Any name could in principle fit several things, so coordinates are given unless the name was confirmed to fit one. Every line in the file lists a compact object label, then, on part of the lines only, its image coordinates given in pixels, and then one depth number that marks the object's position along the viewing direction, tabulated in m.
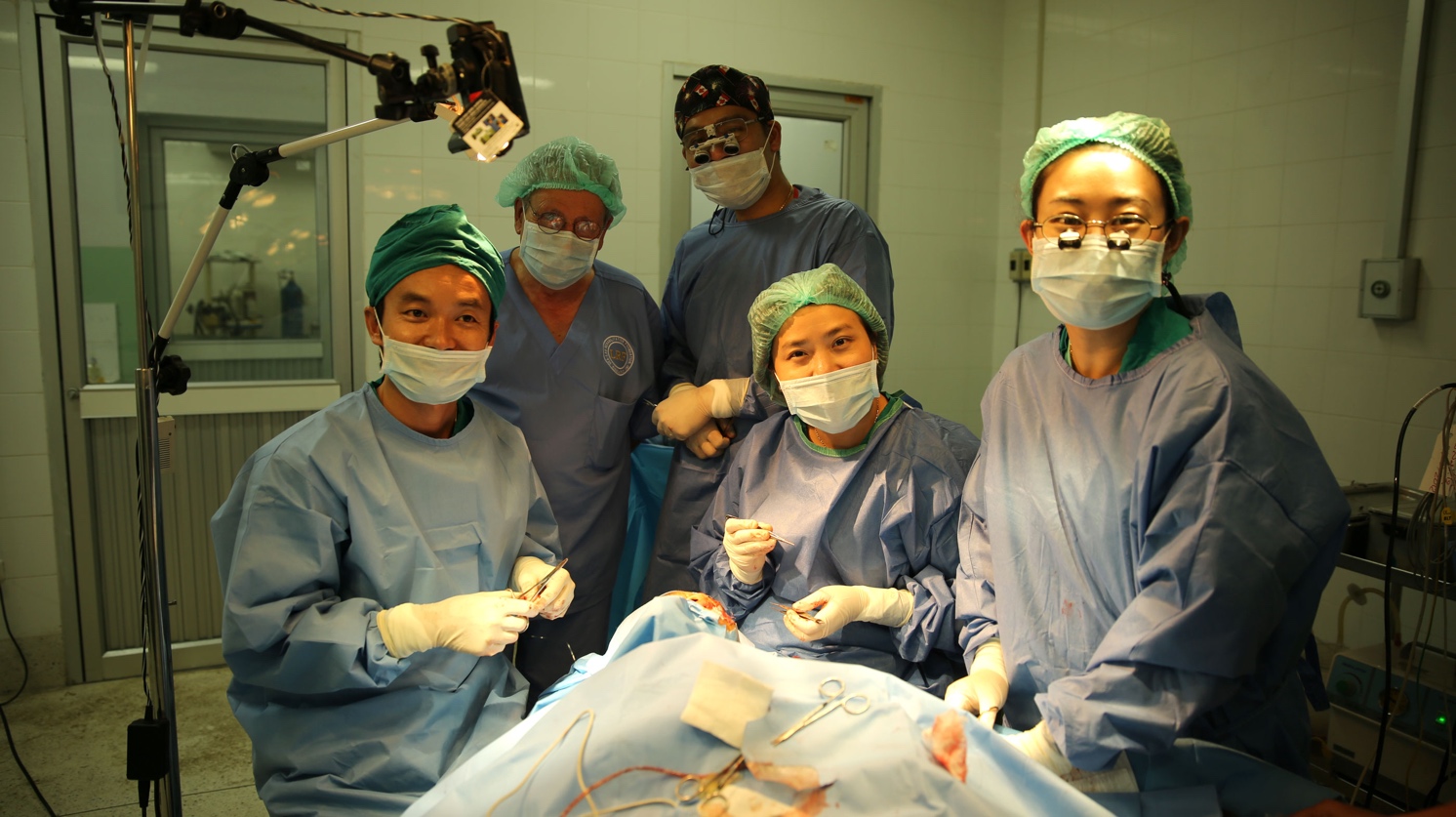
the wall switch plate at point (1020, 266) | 4.57
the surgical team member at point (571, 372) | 2.18
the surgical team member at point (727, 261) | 2.27
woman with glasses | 1.28
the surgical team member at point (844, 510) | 1.79
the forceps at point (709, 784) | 1.26
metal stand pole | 1.37
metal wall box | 2.87
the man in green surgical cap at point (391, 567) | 1.54
